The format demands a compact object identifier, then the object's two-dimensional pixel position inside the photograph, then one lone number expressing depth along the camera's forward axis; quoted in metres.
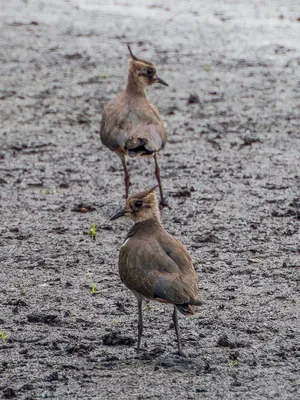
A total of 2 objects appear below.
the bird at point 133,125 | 15.95
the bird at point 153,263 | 9.88
